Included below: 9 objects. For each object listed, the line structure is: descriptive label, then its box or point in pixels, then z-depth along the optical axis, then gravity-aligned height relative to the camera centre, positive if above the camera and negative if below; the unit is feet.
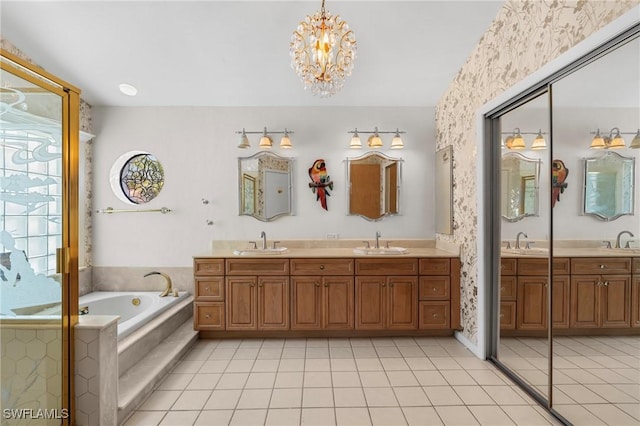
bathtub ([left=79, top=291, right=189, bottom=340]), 11.75 -3.45
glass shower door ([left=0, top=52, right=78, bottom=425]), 5.41 -0.69
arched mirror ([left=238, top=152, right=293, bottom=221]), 13.20 +1.06
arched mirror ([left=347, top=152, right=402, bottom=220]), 13.21 +1.00
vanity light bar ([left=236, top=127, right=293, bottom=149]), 12.64 +2.81
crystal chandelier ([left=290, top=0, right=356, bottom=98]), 7.21 +3.55
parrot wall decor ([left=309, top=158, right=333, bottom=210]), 13.20 +1.22
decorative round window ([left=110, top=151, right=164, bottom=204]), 13.20 +1.20
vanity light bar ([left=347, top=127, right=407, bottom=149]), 12.67 +2.76
